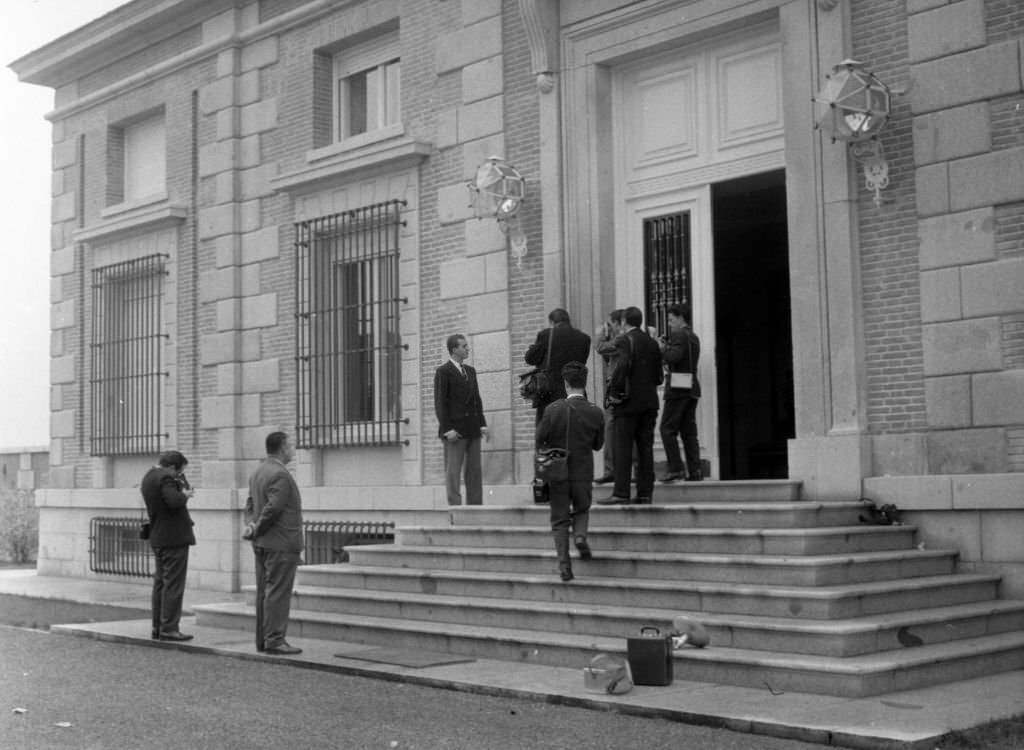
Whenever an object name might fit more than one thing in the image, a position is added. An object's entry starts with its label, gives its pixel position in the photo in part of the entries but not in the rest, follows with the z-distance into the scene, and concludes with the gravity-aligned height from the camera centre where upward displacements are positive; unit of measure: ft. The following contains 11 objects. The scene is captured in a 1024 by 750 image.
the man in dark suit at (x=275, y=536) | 36.27 -1.36
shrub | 82.23 -2.12
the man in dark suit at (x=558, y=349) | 42.52 +4.04
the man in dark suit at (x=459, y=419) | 45.27 +2.05
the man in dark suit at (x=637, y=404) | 38.14 +2.05
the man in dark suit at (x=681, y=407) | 40.65 +2.08
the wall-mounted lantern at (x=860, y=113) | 36.99 +9.72
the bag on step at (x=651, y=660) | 28.96 -3.80
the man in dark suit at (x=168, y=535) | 39.88 -1.39
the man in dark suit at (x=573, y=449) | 35.73 +0.79
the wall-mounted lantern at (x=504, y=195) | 47.03 +9.73
